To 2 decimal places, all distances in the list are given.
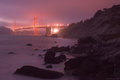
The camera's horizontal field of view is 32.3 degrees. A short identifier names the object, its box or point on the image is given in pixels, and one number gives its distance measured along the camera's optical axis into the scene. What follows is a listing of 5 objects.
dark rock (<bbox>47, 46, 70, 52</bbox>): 22.02
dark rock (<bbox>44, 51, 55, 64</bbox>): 14.47
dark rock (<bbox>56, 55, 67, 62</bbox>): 15.07
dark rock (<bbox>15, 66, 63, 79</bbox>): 10.27
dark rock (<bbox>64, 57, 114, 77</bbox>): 9.41
